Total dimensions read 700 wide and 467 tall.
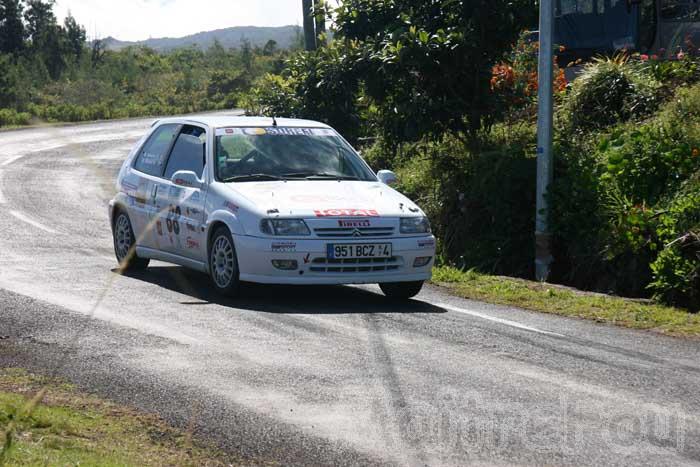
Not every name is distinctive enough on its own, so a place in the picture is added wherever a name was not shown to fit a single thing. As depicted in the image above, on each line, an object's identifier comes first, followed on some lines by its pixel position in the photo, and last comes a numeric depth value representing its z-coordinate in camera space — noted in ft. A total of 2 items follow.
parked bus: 73.26
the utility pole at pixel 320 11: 60.70
